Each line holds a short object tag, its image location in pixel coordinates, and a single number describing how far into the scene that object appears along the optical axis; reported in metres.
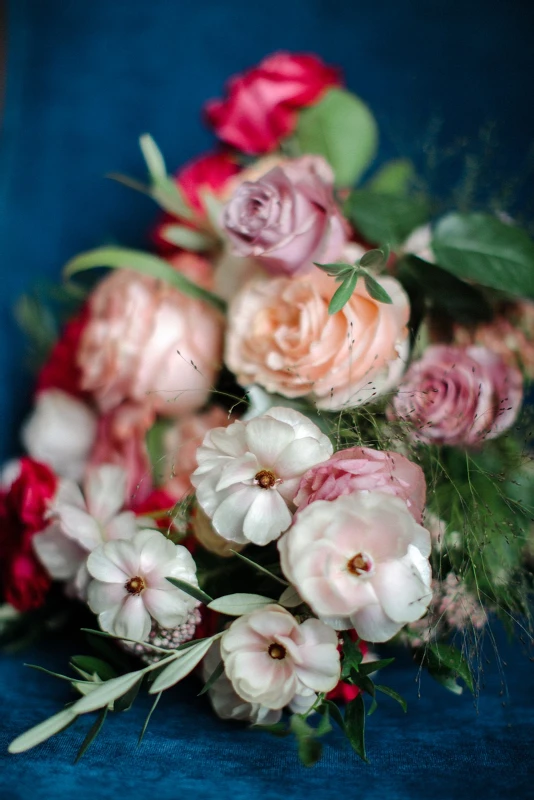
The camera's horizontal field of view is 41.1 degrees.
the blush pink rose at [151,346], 0.72
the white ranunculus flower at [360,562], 0.41
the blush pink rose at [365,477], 0.44
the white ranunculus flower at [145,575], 0.47
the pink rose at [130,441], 0.76
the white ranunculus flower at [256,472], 0.45
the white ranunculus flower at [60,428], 0.83
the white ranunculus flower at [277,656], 0.43
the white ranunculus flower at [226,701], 0.49
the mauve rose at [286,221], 0.60
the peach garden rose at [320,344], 0.56
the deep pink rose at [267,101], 0.81
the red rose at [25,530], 0.61
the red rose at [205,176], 0.83
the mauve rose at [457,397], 0.56
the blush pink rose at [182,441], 0.70
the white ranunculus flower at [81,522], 0.56
